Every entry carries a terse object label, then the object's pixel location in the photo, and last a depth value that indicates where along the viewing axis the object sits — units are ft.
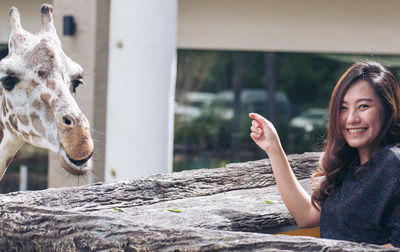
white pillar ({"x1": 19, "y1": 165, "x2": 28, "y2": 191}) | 26.12
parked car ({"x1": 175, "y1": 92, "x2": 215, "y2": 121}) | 28.73
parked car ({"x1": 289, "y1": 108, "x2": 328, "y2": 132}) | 28.66
